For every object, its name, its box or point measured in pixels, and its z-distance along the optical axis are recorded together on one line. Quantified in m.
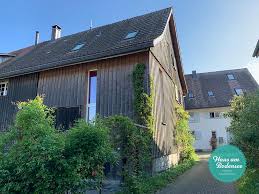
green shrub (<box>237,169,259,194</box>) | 5.58
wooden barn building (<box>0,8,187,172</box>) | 8.79
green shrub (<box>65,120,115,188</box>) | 4.18
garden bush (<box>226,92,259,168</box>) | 5.82
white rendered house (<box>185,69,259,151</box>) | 23.46
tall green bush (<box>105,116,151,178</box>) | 5.69
